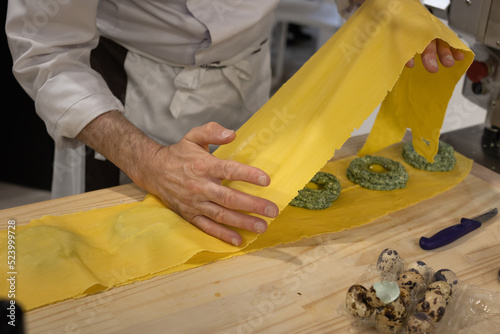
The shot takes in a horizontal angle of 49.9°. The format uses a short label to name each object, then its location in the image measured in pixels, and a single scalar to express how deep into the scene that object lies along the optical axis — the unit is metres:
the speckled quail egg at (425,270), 0.98
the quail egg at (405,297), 0.90
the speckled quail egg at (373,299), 0.88
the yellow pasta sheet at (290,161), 1.00
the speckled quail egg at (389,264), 1.01
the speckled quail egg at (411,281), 0.94
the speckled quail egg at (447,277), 0.96
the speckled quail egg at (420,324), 0.84
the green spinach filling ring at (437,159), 1.44
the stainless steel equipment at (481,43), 1.37
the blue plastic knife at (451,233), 1.12
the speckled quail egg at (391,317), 0.86
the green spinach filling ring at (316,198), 1.25
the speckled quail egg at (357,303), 0.89
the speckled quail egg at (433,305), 0.87
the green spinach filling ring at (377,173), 1.34
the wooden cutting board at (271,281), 0.89
